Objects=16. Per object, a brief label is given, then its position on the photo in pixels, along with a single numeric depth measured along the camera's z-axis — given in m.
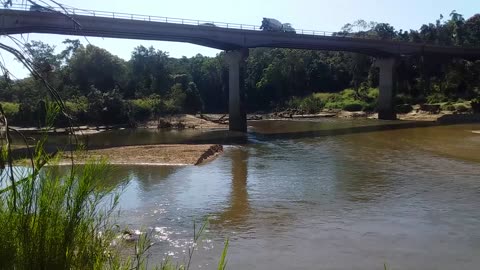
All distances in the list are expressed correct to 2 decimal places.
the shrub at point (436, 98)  79.72
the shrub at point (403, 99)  84.50
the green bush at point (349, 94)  97.87
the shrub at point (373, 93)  93.25
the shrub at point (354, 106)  89.69
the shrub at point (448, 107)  72.62
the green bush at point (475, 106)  69.50
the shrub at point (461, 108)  70.69
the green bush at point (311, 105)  92.06
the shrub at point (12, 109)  49.23
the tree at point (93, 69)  78.12
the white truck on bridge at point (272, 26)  68.66
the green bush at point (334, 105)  94.04
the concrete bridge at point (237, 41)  45.38
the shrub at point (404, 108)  79.65
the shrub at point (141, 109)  65.52
